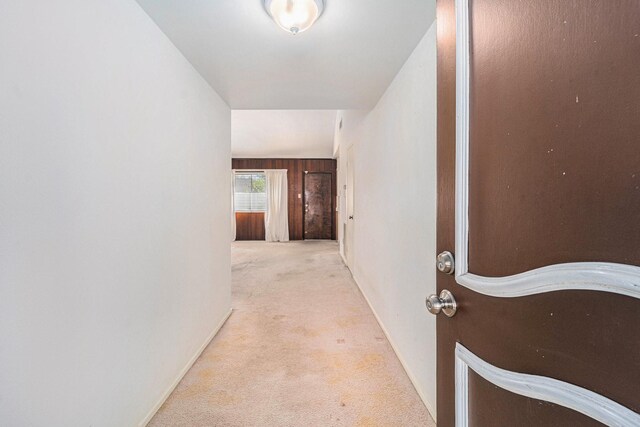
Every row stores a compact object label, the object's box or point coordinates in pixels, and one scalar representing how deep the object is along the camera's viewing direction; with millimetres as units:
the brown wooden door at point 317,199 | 7598
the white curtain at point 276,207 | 7453
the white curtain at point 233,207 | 7451
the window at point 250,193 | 7619
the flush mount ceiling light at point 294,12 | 1217
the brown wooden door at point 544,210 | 376
